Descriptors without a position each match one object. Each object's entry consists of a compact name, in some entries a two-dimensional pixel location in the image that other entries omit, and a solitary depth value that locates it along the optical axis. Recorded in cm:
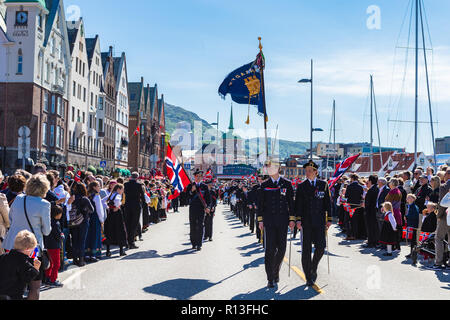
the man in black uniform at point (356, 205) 1745
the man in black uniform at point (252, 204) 1828
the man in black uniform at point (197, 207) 1449
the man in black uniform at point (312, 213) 912
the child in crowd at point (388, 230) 1365
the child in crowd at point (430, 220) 1262
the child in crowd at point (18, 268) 566
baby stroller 1195
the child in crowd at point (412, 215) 1391
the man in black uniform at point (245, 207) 2370
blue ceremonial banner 1889
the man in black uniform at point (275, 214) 913
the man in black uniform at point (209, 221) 1613
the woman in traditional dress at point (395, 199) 1455
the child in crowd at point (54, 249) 869
